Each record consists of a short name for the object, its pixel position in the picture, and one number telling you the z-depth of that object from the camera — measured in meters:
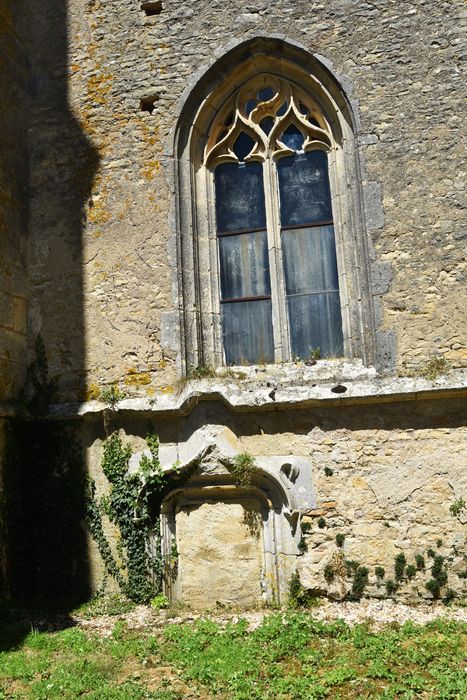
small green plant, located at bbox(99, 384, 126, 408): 6.58
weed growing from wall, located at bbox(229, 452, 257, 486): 6.10
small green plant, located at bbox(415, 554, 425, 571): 5.77
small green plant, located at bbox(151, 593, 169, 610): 6.16
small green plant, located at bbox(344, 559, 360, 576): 5.88
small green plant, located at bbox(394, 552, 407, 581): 5.80
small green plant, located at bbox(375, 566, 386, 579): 5.83
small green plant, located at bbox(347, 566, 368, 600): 5.85
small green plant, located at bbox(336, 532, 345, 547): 5.95
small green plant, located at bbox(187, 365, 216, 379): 6.59
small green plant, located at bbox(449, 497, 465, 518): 5.76
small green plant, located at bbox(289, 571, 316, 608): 5.90
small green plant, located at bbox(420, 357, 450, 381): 5.95
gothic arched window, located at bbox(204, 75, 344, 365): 6.79
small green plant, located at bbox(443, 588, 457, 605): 5.69
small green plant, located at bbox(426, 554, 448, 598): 5.72
